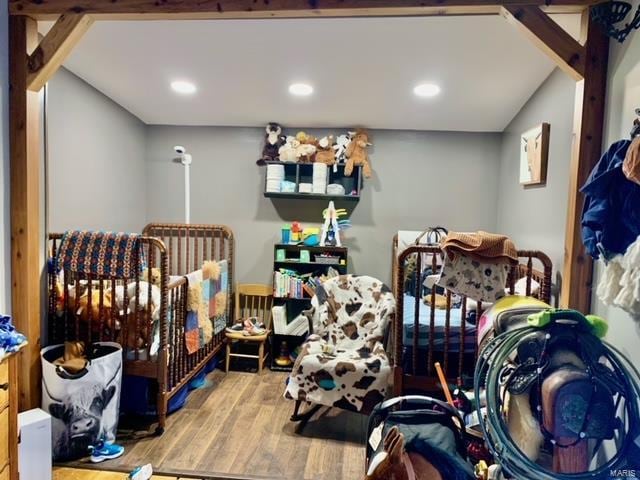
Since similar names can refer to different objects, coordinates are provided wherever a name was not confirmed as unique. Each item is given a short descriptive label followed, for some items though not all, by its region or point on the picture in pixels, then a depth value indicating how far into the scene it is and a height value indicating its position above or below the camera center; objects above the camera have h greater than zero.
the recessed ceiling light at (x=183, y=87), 3.11 +0.94
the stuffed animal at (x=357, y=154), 3.73 +0.56
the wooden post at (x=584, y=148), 1.79 +0.33
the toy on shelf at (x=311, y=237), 3.75 -0.18
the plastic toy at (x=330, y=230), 3.73 -0.11
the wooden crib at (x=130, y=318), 2.46 -0.64
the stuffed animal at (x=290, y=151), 3.74 +0.57
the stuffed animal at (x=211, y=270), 3.21 -0.44
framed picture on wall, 2.59 +0.45
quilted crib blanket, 2.88 -0.69
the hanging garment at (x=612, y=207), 1.29 +0.06
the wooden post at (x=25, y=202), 2.15 +0.02
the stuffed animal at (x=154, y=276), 2.65 -0.41
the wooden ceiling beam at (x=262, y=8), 1.83 +0.94
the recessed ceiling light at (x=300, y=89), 3.03 +0.92
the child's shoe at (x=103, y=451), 2.23 -1.29
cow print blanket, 2.56 -0.89
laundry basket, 2.19 -1.01
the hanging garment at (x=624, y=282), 1.20 -0.17
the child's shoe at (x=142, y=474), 1.83 -1.15
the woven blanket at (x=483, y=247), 1.96 -0.12
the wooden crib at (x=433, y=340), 2.24 -0.68
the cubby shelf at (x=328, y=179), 3.75 +0.34
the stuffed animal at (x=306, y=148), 3.72 +0.59
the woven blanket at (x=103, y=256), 2.40 -0.26
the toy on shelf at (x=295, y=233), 3.82 -0.16
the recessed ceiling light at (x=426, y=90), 2.93 +0.92
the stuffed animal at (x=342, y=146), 3.77 +0.63
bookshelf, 3.71 -0.49
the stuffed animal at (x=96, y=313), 2.49 -0.61
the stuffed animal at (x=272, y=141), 3.83 +0.67
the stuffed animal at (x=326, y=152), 3.72 +0.57
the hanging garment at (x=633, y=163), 1.19 +0.18
